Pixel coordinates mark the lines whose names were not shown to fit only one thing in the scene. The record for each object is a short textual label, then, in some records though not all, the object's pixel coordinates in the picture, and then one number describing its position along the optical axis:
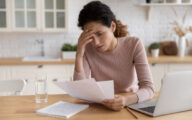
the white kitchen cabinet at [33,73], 3.26
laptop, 1.24
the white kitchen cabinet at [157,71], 3.53
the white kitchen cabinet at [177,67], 3.55
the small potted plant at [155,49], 3.90
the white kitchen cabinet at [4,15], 3.37
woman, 1.77
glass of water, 1.57
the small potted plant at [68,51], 3.57
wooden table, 1.29
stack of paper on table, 1.30
